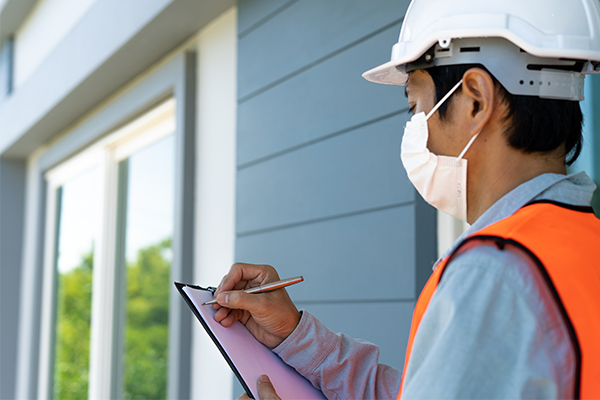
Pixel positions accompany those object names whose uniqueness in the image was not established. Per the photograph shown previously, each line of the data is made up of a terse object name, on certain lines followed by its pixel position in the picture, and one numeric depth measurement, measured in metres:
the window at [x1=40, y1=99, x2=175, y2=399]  3.70
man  0.61
